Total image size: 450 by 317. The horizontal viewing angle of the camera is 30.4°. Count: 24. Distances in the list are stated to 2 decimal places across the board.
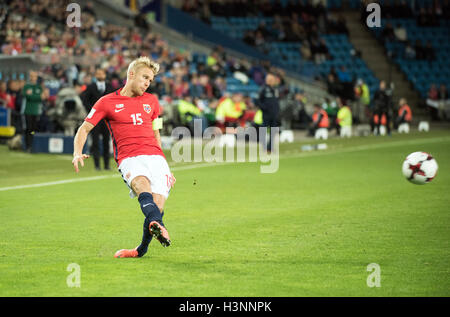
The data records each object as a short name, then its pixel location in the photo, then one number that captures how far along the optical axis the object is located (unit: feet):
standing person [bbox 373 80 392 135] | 100.59
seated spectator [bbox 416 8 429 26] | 143.46
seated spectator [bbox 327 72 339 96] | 122.72
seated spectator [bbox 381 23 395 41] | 140.05
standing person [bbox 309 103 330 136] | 95.30
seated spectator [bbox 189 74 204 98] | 101.17
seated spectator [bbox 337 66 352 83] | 127.80
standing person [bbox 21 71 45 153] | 73.46
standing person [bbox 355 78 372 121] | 120.57
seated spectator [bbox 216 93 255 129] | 92.48
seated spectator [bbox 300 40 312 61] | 134.62
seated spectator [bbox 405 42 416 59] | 137.59
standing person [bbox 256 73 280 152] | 75.82
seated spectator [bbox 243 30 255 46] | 134.72
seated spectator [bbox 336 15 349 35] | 141.59
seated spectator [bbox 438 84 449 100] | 128.16
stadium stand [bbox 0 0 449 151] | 93.61
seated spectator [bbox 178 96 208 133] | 91.86
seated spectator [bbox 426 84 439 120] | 126.93
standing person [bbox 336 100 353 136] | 98.12
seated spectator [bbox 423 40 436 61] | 137.69
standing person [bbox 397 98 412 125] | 107.14
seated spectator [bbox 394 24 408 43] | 140.56
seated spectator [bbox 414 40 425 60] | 137.90
